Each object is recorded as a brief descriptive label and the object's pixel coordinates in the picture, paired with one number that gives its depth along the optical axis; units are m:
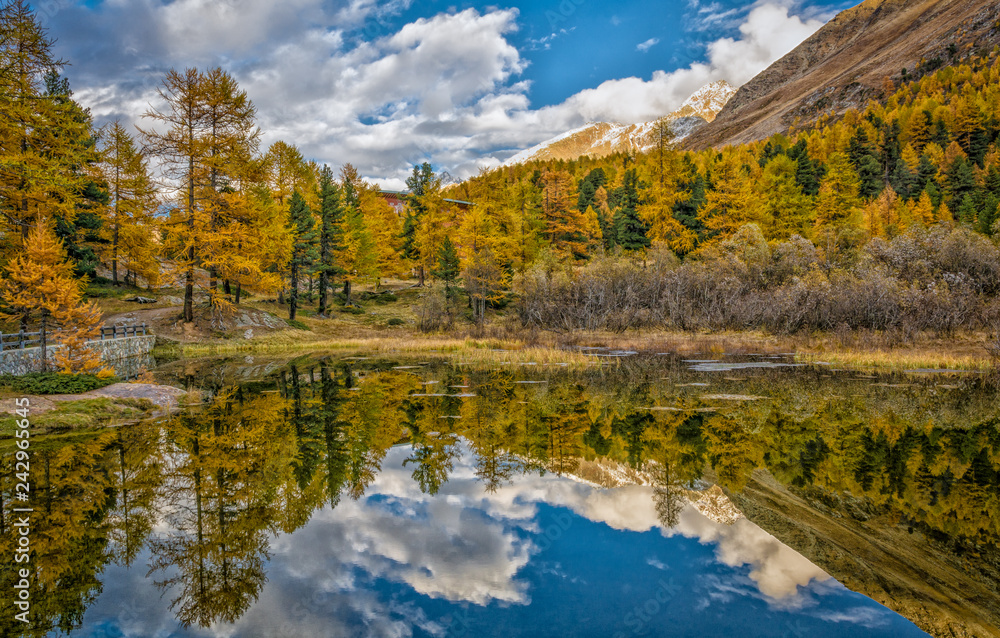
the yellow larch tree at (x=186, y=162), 28.61
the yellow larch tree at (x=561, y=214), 53.06
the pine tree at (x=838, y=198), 50.03
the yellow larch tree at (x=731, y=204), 47.53
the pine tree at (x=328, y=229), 44.41
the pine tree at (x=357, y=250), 46.84
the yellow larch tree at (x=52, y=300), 16.03
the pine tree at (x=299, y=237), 40.16
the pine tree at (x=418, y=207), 55.00
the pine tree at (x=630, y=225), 53.22
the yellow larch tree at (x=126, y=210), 38.34
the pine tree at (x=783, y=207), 49.50
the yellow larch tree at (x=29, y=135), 19.00
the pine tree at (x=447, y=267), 47.03
